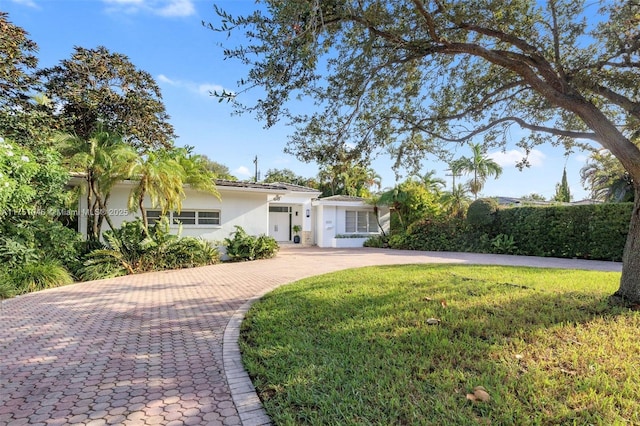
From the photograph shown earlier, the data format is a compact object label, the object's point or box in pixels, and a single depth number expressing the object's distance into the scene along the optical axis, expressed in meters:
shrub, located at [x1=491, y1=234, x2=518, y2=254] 18.23
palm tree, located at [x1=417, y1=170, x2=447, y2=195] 24.52
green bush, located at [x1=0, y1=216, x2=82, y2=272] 9.95
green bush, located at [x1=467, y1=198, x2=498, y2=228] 19.36
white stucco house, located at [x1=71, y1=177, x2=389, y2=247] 15.99
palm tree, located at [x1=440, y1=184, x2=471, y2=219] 21.94
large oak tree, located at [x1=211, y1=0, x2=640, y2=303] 5.74
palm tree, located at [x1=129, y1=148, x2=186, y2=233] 12.31
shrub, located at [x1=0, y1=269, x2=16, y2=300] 8.54
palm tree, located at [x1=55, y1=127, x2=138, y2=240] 11.88
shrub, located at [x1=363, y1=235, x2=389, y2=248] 23.81
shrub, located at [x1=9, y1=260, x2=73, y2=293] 9.34
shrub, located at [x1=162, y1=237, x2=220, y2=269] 13.59
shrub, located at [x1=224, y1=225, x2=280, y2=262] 16.11
